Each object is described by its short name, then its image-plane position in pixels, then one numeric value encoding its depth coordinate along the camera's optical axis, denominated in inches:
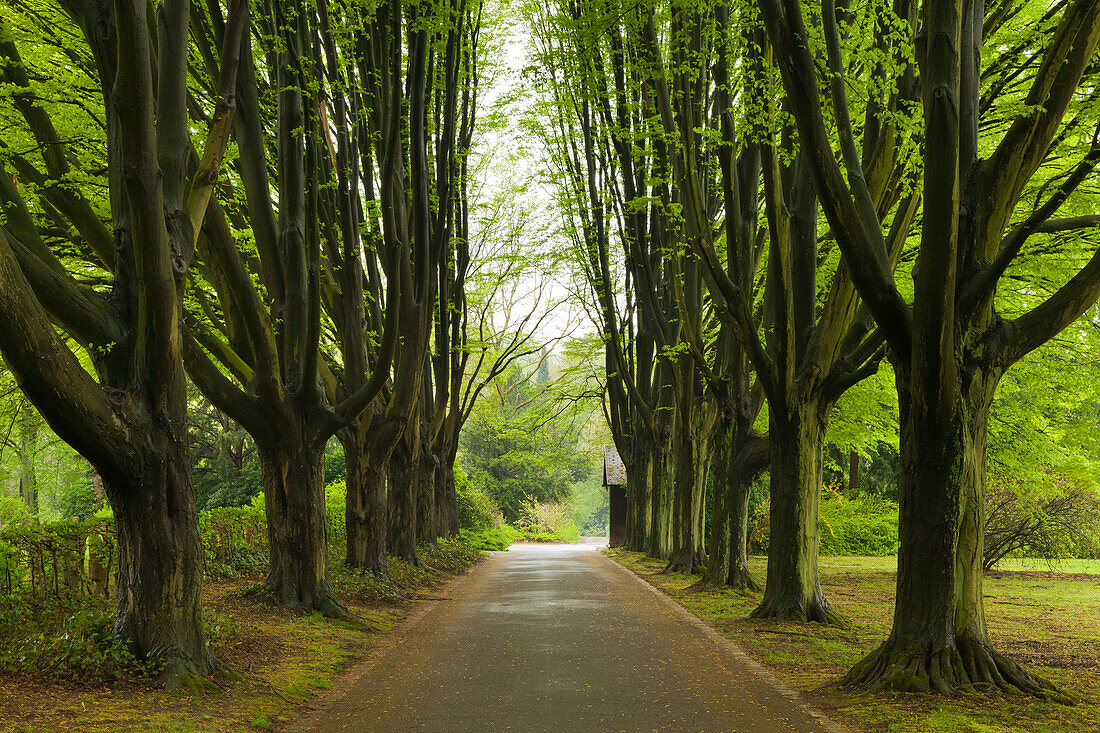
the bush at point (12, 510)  990.8
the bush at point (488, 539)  1544.0
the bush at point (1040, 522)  797.9
